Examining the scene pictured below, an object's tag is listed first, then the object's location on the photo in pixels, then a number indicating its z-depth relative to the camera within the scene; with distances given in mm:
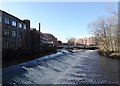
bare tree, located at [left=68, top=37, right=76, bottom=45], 69459
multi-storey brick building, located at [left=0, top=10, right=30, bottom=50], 17035
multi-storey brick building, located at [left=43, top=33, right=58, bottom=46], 54332
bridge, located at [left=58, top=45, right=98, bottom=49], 51146
